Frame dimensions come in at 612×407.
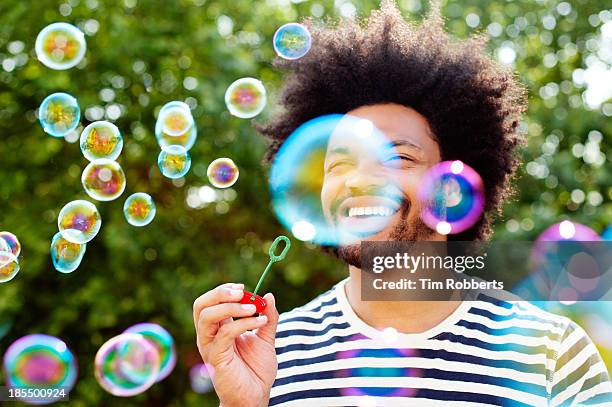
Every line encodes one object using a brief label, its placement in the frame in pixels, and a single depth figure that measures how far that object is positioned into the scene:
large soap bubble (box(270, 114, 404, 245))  1.94
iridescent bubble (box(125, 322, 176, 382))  2.79
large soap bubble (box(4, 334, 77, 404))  2.92
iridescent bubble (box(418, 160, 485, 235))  2.06
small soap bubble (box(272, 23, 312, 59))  2.58
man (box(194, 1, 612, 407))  1.71
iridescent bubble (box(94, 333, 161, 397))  2.48
